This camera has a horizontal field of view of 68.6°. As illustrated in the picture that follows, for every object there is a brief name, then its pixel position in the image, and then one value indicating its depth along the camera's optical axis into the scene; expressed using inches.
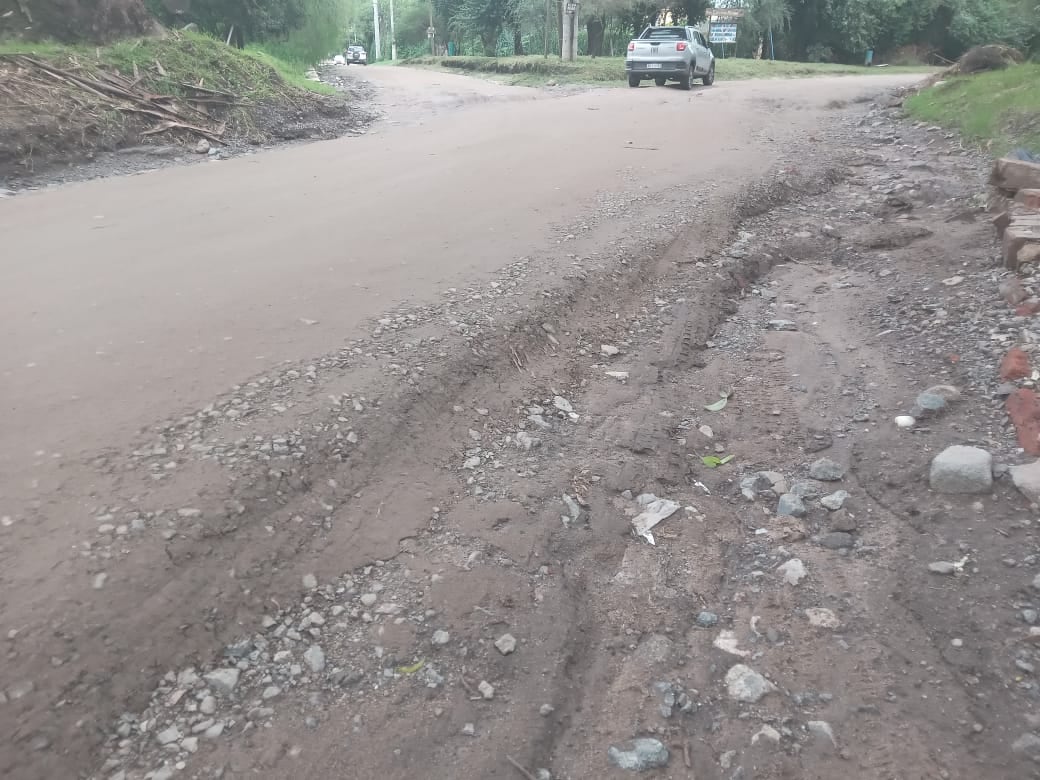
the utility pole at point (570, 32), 1037.8
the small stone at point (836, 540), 124.4
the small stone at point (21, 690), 88.5
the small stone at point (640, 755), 89.4
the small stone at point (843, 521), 127.9
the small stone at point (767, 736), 91.5
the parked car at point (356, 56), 2043.6
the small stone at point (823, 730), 91.1
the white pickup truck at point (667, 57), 747.4
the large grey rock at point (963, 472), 128.2
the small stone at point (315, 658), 100.3
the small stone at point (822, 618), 108.2
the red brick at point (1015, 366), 154.3
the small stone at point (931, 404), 152.6
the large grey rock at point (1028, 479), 122.6
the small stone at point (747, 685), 97.5
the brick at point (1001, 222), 217.3
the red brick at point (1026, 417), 134.3
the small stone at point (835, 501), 133.3
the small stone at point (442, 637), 104.7
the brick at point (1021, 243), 192.2
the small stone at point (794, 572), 117.8
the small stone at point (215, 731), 90.7
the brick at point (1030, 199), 216.7
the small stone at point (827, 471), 141.2
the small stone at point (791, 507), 133.6
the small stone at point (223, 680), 96.6
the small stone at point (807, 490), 137.2
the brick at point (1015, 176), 233.6
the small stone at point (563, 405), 164.4
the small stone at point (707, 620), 110.4
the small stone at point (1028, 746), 87.0
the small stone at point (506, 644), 104.1
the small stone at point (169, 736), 89.8
